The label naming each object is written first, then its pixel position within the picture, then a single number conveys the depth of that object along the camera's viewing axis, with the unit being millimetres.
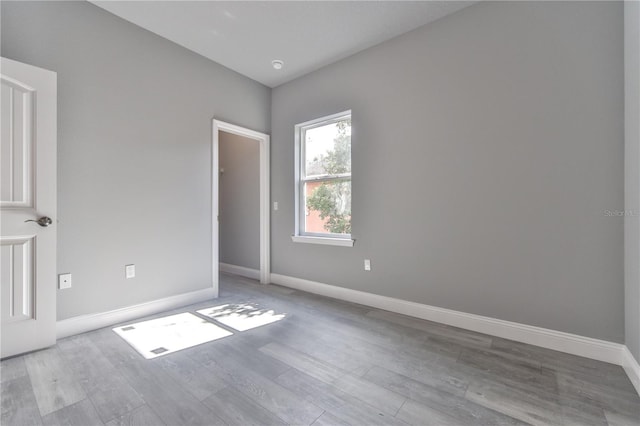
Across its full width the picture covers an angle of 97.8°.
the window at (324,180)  3348
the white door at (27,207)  1937
